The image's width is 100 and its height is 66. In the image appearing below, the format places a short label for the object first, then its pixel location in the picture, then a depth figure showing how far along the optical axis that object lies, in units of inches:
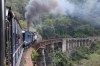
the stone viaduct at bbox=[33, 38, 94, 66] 870.1
